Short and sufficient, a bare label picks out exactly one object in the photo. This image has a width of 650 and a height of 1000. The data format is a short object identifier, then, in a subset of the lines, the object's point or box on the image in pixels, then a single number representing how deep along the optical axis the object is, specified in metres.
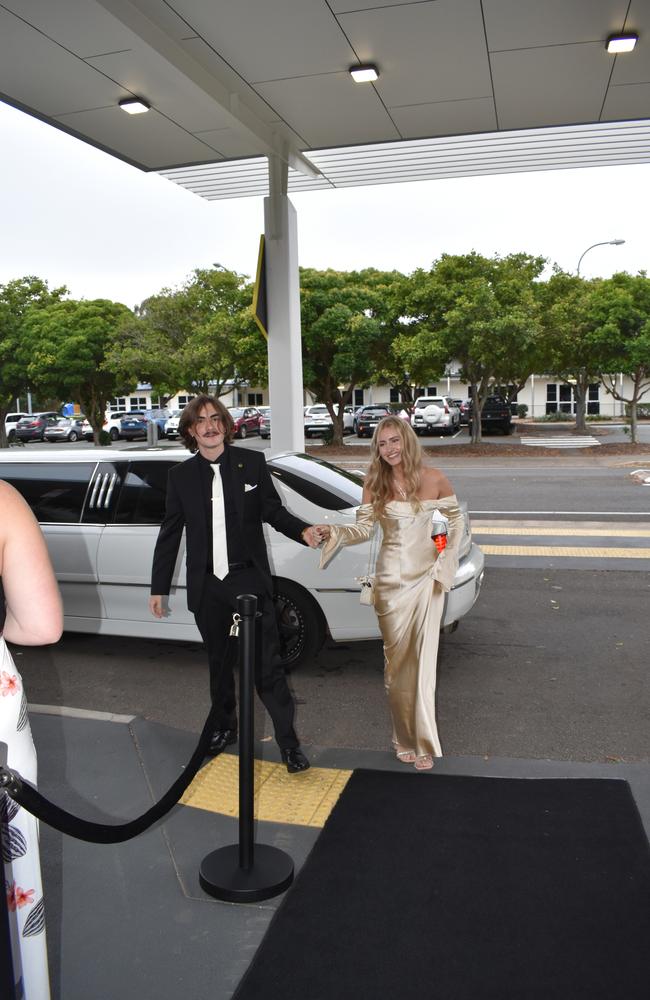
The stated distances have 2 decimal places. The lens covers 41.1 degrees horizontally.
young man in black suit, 4.39
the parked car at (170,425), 44.88
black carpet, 2.89
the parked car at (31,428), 46.97
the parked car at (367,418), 40.94
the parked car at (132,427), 46.78
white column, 10.33
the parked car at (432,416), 39.28
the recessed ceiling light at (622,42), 7.35
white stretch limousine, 5.87
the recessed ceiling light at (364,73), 7.93
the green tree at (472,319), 27.56
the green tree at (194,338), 32.69
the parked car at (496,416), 39.88
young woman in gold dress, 4.56
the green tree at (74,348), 39.03
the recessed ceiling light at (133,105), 8.54
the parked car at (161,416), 46.66
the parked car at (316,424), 40.19
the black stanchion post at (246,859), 3.38
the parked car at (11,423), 47.66
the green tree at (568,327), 29.94
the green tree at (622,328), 29.45
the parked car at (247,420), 44.31
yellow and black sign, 10.28
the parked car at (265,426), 44.64
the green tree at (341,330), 30.52
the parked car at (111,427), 47.28
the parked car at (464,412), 47.12
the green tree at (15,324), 40.94
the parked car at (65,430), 46.81
